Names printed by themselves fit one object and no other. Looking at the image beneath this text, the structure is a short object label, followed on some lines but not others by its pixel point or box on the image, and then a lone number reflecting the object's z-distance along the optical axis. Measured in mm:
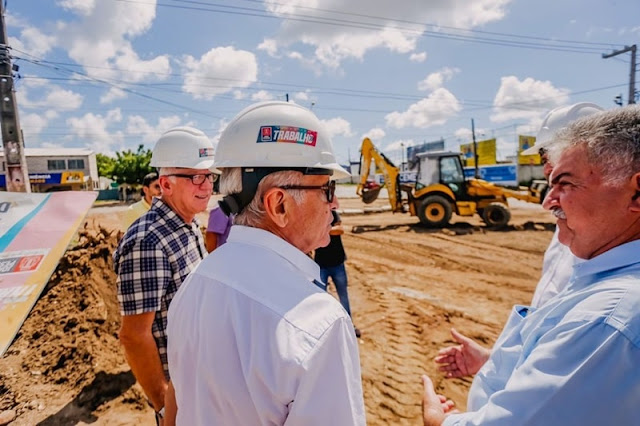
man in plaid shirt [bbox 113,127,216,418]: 1991
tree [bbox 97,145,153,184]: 37969
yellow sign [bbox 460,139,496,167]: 45250
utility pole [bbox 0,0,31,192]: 6410
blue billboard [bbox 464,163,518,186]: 35481
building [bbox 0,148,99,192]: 41625
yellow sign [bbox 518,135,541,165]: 42912
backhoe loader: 13078
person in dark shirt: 4742
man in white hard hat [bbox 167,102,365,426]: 898
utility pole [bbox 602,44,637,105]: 21172
